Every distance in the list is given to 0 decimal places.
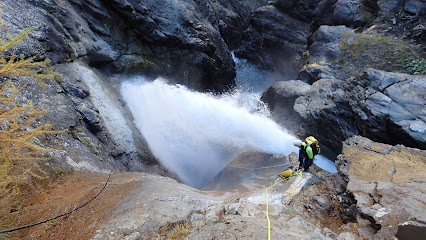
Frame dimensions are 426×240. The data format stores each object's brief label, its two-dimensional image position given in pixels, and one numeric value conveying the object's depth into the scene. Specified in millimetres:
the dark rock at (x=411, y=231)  4145
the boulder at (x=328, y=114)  13352
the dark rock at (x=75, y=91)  10227
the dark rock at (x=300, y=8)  28328
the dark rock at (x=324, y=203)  6565
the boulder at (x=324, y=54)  19203
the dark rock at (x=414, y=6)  17652
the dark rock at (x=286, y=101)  17453
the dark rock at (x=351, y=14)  20984
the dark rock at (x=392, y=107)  10088
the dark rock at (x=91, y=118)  10109
